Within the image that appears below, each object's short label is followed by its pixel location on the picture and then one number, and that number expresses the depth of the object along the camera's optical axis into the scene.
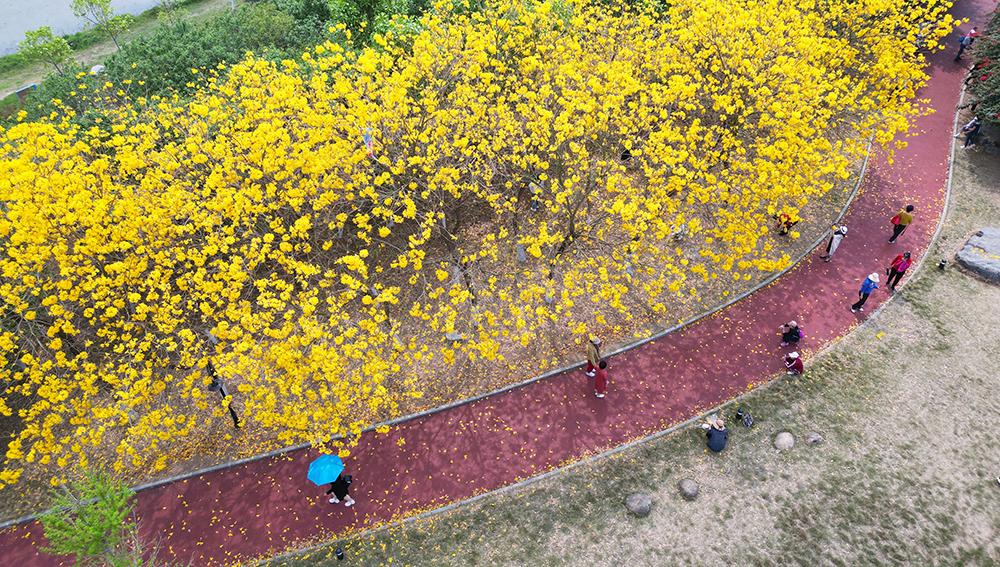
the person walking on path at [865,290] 15.77
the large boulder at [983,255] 17.36
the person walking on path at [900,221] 18.00
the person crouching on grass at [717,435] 13.17
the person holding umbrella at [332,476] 12.02
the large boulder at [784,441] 13.45
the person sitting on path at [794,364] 14.77
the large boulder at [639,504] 12.36
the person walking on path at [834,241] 17.50
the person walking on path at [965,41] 28.11
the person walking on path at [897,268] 16.28
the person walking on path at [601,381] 14.16
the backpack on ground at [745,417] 13.87
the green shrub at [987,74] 21.78
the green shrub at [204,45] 22.64
